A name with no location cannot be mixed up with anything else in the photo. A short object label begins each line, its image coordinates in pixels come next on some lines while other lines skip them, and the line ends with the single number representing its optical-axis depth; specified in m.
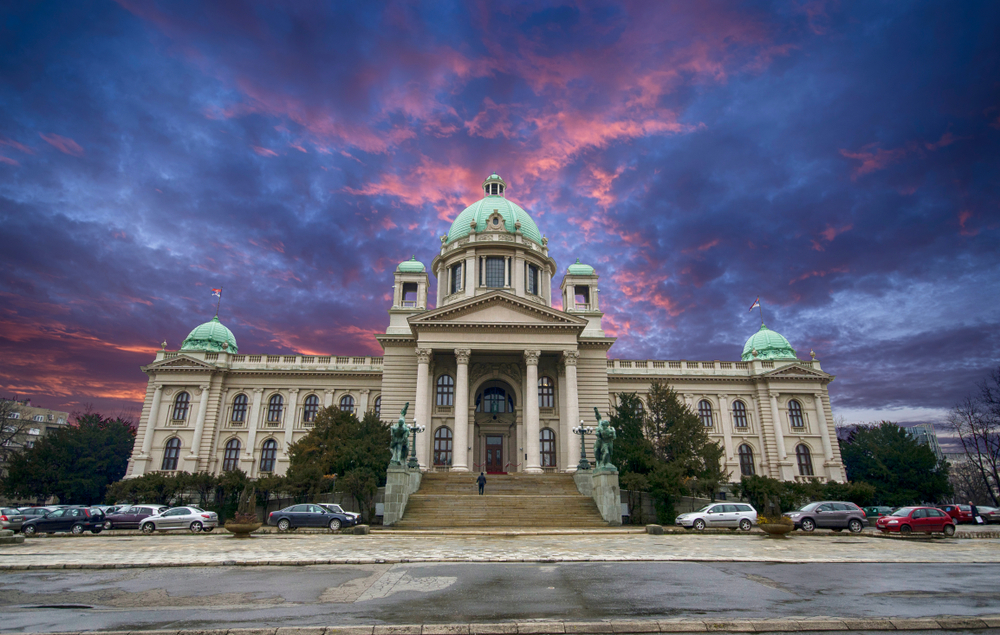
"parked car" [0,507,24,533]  24.34
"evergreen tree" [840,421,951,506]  42.97
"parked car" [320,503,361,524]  28.20
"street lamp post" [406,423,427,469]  32.69
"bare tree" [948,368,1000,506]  45.66
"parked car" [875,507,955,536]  24.06
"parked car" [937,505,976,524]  34.34
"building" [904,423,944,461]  118.00
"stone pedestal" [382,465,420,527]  28.41
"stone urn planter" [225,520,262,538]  21.94
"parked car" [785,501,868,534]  26.77
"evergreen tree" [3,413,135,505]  45.56
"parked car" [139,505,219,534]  27.47
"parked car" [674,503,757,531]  27.16
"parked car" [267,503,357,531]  27.09
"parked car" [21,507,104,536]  27.25
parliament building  39.84
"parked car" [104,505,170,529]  28.58
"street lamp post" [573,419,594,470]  33.97
